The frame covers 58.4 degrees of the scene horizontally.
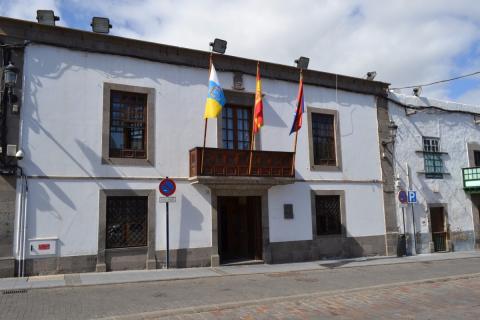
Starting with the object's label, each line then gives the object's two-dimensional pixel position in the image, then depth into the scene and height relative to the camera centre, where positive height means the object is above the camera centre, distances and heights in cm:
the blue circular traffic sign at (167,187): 1207 +99
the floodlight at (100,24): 1255 +579
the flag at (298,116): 1373 +327
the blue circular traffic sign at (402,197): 1625 +75
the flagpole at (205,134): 1263 +258
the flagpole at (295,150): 1419 +231
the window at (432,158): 1800 +243
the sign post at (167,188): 1208 +96
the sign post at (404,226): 1627 -37
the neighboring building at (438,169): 1734 +195
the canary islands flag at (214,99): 1241 +355
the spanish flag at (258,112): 1317 +330
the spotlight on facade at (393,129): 1722 +351
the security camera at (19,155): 1096 +179
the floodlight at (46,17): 1205 +579
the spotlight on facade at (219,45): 1416 +576
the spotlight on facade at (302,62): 1573 +571
